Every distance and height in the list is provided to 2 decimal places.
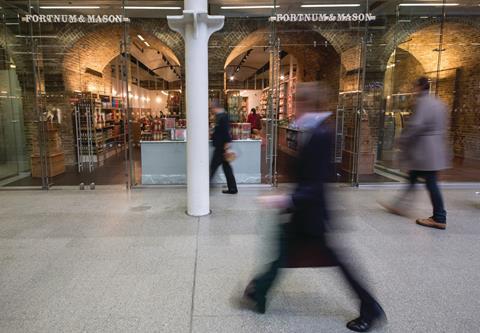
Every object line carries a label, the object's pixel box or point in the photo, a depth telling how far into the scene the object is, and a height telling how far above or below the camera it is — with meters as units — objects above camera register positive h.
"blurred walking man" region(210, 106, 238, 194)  5.46 -0.29
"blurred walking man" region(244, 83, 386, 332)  2.10 -0.59
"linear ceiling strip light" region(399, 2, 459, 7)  7.52 +2.61
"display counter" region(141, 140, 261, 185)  6.66 -0.85
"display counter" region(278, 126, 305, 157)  11.26 -0.69
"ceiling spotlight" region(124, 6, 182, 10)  7.69 +2.56
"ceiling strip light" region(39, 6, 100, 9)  7.51 +2.51
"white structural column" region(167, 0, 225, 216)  4.37 +0.47
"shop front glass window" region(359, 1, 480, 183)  7.87 +1.31
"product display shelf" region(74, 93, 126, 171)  9.35 -0.35
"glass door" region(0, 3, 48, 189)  6.91 +0.33
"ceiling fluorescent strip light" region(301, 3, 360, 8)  7.35 +2.53
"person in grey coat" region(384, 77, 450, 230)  3.84 -0.24
